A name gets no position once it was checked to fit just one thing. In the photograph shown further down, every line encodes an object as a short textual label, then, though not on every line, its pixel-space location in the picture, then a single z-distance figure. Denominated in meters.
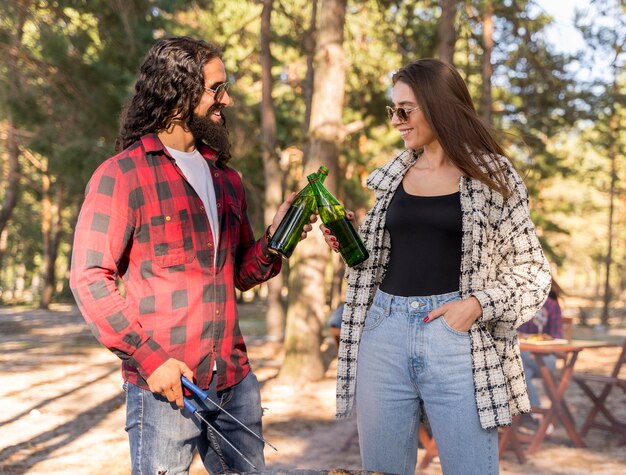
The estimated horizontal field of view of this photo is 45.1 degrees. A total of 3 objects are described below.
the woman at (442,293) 2.55
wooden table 6.33
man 2.24
